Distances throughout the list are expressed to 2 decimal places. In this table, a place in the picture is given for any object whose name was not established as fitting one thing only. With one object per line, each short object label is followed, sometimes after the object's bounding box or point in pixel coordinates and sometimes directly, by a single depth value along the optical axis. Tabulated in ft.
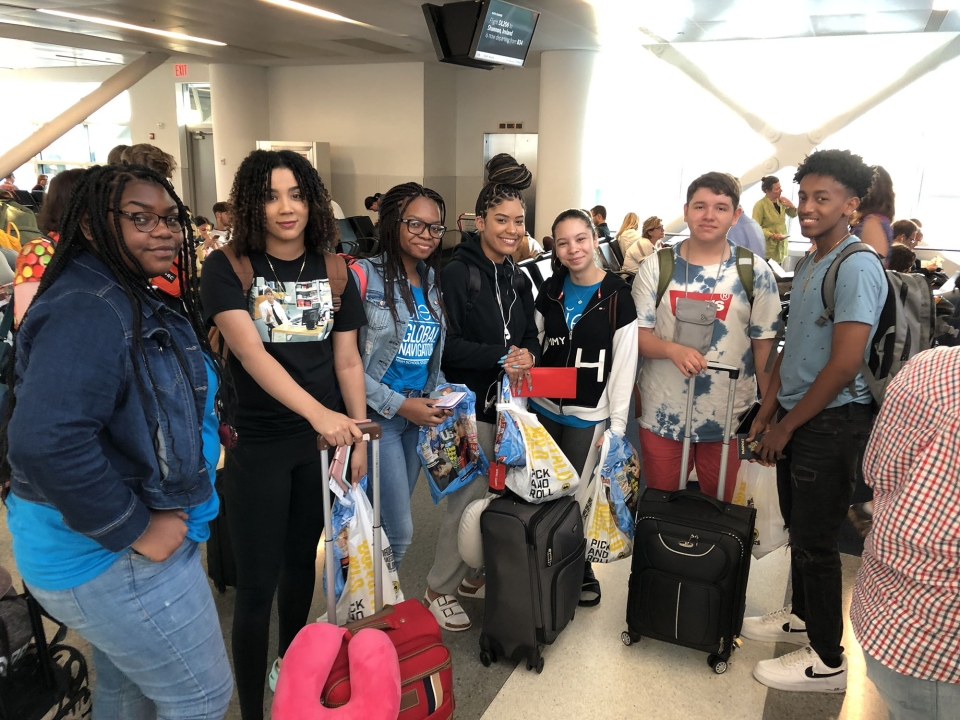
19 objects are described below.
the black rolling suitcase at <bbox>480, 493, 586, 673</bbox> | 7.48
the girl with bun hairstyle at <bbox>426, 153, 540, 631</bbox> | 7.98
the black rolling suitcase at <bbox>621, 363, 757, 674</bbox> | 7.46
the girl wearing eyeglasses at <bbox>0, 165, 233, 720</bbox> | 3.73
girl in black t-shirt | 5.78
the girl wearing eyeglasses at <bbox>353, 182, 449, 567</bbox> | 7.32
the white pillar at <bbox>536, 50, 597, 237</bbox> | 33.65
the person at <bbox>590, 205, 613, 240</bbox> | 27.10
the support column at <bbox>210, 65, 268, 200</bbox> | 43.11
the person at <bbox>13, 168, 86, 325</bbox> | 5.44
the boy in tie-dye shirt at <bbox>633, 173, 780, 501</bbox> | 7.97
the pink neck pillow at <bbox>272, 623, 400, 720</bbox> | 4.70
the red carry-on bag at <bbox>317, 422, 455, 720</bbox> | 5.34
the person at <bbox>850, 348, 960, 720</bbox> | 3.84
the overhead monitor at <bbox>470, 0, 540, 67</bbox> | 19.49
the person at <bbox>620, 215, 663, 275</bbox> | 22.56
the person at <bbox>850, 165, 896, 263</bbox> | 8.58
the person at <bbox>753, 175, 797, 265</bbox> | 27.71
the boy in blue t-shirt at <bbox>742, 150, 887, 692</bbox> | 6.51
